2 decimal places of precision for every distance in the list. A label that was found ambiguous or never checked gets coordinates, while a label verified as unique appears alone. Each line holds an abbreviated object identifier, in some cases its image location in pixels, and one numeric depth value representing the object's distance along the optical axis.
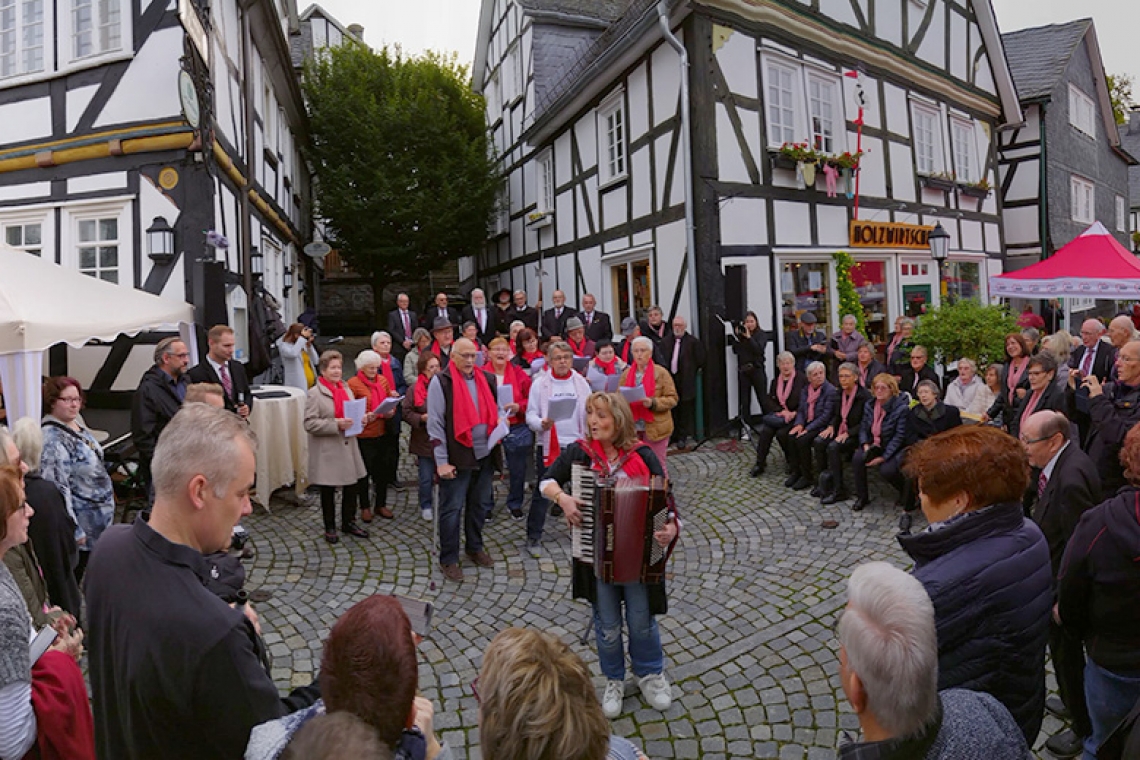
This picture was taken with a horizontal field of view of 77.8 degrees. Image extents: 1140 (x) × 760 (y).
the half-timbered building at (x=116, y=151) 8.55
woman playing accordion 3.70
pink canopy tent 11.98
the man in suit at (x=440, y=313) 12.32
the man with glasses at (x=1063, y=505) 3.11
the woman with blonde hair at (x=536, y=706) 1.55
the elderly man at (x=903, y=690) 1.65
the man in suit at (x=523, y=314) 12.87
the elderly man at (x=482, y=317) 12.02
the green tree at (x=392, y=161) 18.86
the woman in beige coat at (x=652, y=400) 7.50
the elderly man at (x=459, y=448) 5.68
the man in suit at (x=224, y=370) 6.50
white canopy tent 5.39
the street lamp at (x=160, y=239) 8.59
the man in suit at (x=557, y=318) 12.15
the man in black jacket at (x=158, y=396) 5.92
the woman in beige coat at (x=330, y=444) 6.21
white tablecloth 7.35
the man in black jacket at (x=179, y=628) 1.63
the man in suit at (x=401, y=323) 11.53
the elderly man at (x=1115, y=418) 4.69
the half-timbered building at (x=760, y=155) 10.55
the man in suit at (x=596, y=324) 11.49
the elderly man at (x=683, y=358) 9.89
